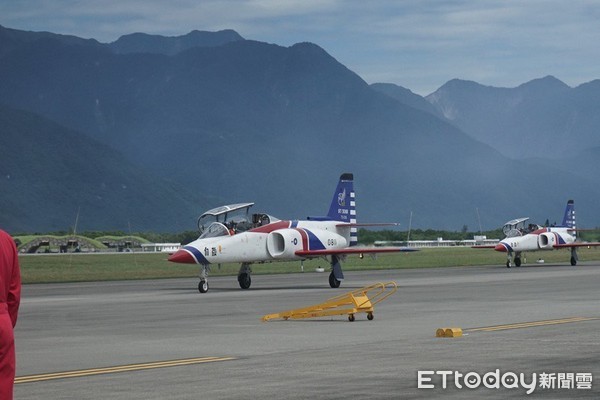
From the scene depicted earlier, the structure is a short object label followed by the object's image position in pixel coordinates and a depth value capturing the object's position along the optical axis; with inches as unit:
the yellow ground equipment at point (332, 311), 1055.6
